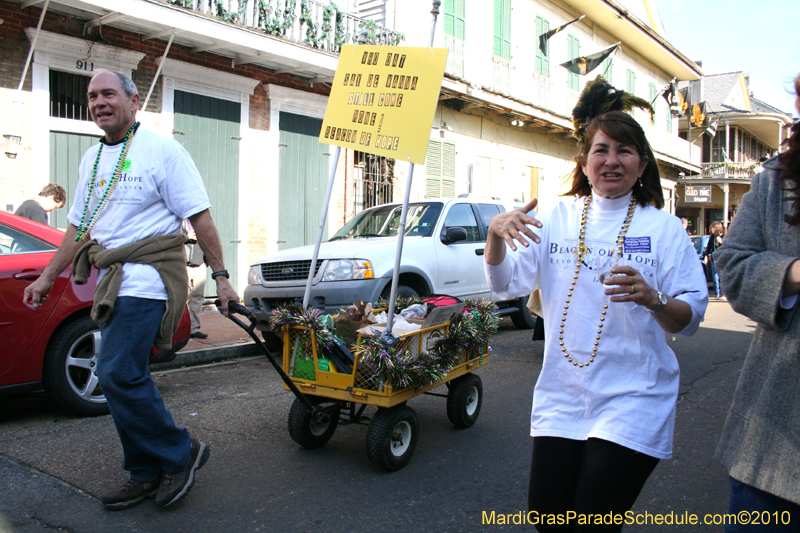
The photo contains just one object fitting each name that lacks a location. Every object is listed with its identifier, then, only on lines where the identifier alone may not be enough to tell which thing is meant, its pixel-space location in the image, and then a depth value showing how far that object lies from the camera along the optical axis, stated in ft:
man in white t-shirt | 10.06
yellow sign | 12.76
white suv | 21.53
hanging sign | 98.95
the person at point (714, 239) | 51.98
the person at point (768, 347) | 5.22
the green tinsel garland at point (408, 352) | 12.17
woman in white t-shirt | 6.48
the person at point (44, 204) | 23.45
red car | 14.62
